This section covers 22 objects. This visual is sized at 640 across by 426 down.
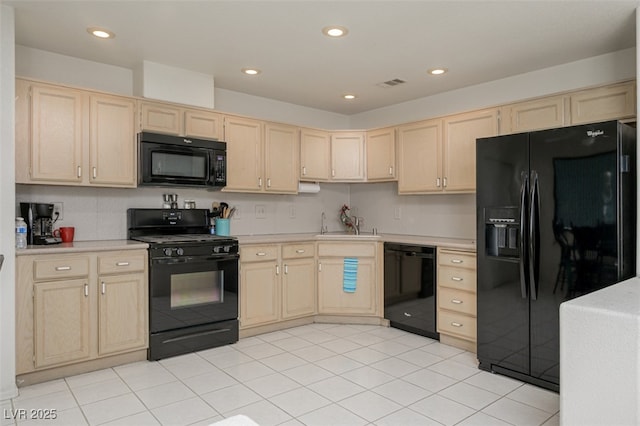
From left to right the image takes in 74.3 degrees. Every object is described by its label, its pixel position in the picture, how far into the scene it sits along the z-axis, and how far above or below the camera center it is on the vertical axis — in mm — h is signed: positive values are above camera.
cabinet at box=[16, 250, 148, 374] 2922 -687
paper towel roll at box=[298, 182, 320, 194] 4922 +308
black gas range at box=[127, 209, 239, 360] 3480 -608
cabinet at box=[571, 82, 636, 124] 3055 +811
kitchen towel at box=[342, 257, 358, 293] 4523 -665
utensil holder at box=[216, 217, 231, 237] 4324 -126
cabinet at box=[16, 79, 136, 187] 3135 +616
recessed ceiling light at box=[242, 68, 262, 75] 3908 +1336
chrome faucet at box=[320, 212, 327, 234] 5407 -152
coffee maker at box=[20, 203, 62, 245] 3273 -49
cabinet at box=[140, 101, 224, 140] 3707 +861
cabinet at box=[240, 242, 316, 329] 4066 -701
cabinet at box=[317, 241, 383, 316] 4523 -719
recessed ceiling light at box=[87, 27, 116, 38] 3074 +1348
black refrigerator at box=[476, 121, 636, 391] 2693 -135
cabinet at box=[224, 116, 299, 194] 4254 +610
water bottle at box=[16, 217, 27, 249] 3010 -138
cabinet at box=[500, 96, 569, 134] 3398 +812
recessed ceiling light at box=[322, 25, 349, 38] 3019 +1322
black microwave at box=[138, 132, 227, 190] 3637 +478
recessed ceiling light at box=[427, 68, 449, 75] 3865 +1313
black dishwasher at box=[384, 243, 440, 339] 4016 -746
